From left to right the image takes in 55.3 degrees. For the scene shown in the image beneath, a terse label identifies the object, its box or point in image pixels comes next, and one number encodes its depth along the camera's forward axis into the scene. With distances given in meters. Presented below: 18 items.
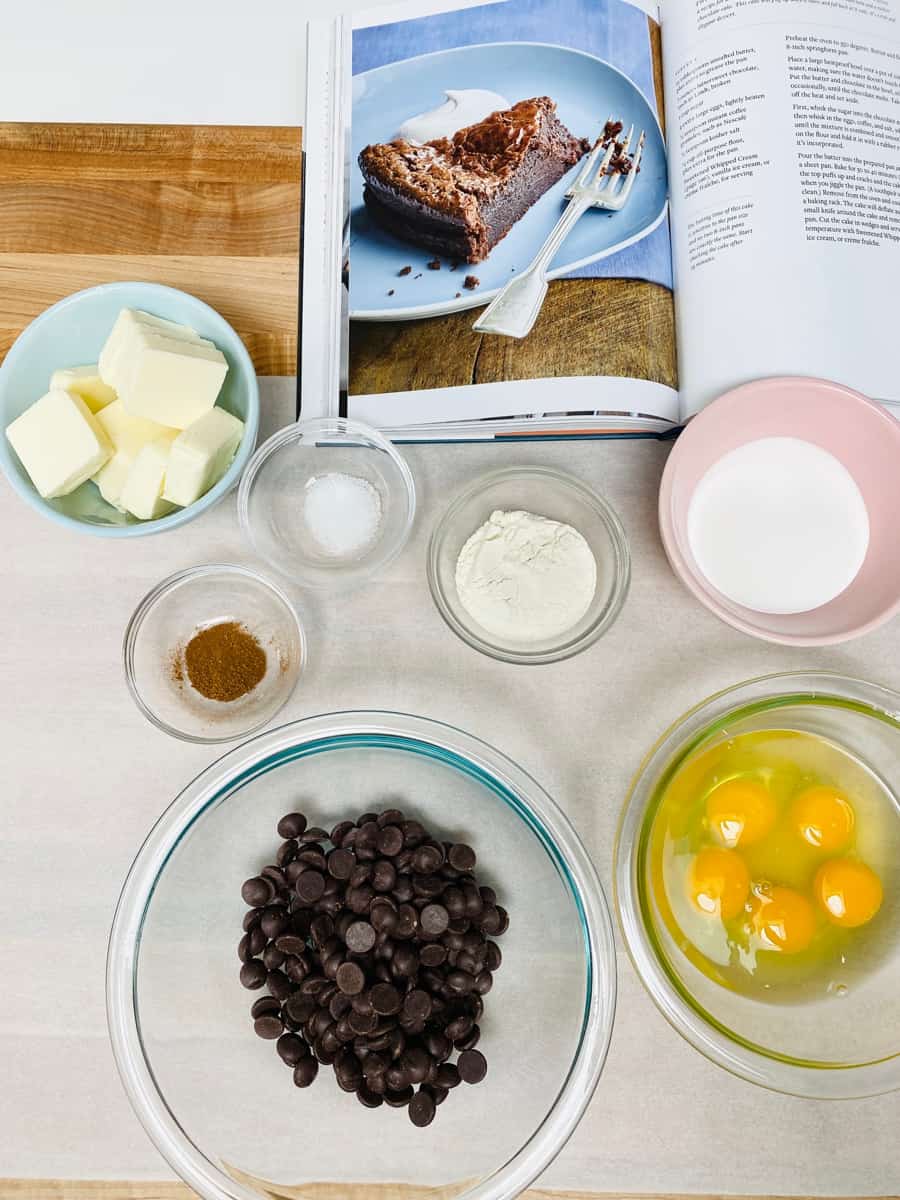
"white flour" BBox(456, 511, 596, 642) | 1.03
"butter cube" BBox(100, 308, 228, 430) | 0.95
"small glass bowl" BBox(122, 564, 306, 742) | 1.04
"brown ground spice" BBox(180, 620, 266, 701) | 1.05
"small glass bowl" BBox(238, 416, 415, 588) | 1.06
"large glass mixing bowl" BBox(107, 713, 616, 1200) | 0.95
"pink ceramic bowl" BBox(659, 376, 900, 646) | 0.97
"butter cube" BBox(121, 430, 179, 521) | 0.98
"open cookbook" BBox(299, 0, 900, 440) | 1.03
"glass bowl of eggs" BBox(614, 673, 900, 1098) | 0.96
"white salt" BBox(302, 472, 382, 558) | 1.08
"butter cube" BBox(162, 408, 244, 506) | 0.96
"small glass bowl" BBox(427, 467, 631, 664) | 1.03
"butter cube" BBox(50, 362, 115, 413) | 1.00
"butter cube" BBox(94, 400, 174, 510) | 1.01
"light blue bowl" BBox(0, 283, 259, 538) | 0.99
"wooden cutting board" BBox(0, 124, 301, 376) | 1.11
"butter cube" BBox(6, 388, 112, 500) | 0.97
